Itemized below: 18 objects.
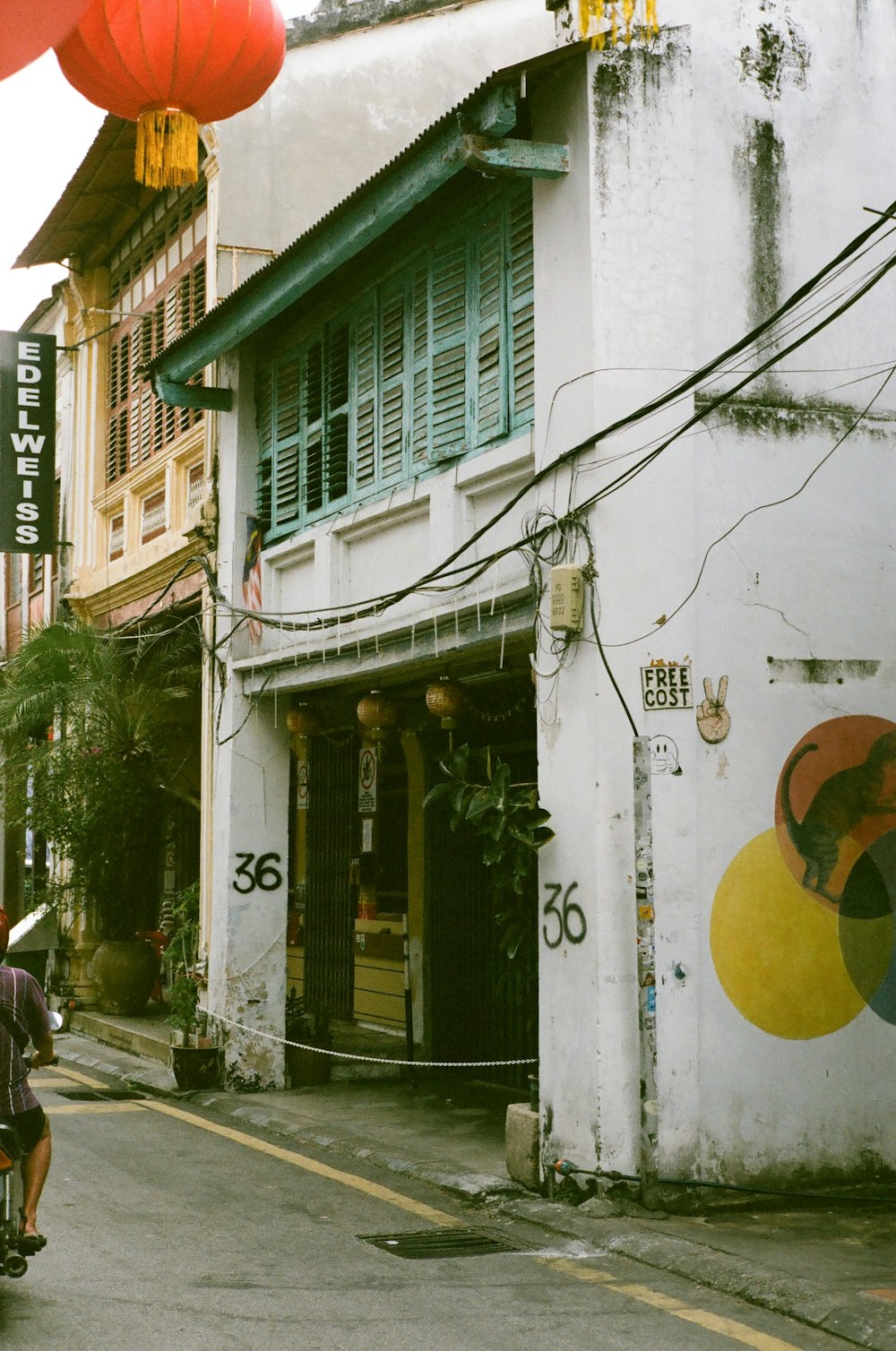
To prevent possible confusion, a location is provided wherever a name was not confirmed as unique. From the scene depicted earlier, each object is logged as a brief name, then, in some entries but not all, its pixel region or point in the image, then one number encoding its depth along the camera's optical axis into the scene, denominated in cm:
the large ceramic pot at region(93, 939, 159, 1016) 1720
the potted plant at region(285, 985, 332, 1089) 1288
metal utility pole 806
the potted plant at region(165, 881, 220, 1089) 1267
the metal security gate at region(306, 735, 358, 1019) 1555
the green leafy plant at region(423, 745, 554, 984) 876
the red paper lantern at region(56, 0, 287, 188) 546
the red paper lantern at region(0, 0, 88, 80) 303
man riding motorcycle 645
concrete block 869
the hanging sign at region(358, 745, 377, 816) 1597
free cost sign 844
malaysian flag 1323
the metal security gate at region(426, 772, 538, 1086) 1349
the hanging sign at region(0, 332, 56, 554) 1745
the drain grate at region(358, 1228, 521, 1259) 748
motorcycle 614
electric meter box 859
